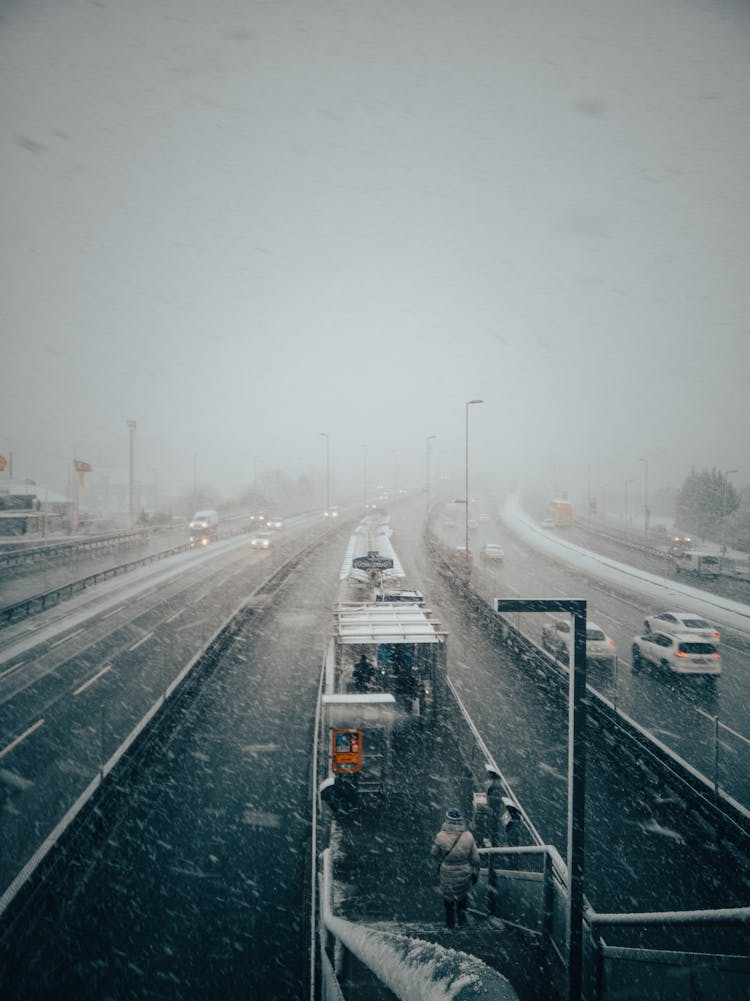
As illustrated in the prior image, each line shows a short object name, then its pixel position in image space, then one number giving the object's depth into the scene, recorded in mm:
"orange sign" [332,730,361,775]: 8959
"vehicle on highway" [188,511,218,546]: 48703
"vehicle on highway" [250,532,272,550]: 42094
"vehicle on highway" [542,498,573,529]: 58719
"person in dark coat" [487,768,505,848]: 7914
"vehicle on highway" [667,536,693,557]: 43125
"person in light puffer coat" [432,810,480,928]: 5555
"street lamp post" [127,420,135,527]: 52500
